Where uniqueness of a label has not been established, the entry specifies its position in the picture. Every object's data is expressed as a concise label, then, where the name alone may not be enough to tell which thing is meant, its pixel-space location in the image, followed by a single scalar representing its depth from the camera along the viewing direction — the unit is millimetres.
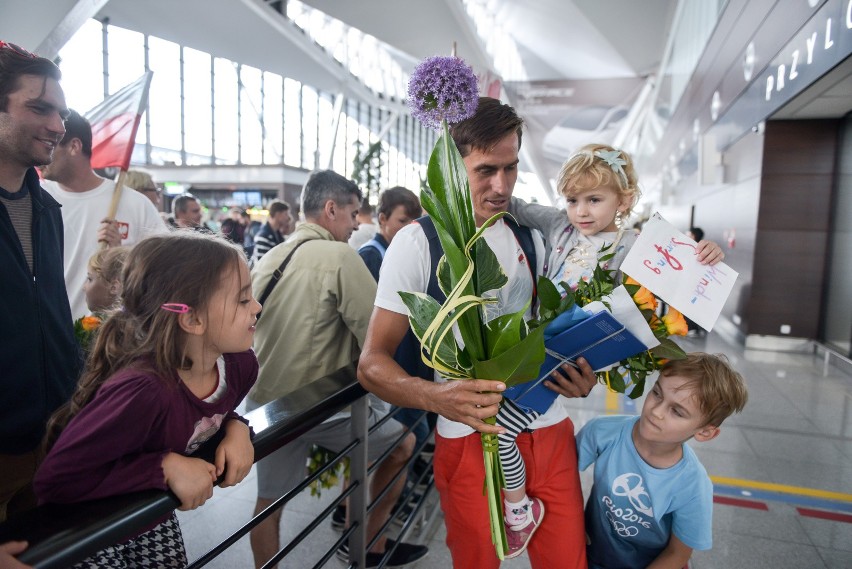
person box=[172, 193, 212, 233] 6910
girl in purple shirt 982
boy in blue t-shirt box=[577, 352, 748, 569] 1559
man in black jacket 1548
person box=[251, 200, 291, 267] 7176
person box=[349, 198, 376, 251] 5711
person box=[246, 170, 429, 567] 2320
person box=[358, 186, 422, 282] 4055
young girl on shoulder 1839
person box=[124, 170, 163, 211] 4359
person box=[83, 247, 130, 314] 1979
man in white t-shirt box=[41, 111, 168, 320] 2689
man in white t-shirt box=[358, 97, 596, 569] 1450
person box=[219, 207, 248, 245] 10359
